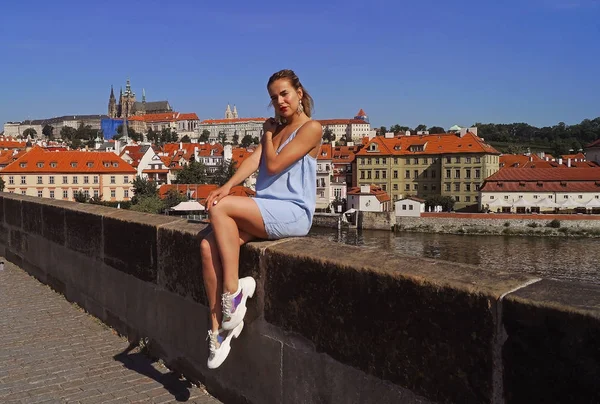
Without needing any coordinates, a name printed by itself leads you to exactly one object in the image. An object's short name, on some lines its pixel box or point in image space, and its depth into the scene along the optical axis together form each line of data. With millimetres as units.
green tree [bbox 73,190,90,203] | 65625
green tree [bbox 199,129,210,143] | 179500
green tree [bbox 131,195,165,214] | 59406
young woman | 2916
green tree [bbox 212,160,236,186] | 82506
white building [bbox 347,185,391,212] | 75375
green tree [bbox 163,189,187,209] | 64250
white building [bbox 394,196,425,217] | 72188
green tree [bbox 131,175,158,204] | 67625
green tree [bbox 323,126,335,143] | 169000
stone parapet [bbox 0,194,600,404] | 1740
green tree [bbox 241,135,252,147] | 164212
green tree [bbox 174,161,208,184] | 82438
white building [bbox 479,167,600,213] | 74500
